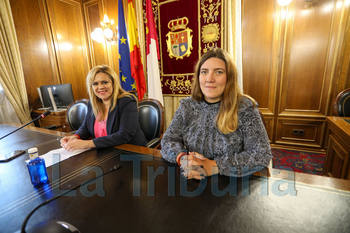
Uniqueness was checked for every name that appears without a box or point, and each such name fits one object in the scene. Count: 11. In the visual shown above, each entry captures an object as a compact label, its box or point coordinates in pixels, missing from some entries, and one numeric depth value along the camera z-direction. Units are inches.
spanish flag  120.2
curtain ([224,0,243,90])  103.2
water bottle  31.2
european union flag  121.2
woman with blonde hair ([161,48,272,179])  34.8
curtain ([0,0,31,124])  112.0
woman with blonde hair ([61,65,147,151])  57.8
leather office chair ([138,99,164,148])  62.9
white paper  40.1
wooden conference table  21.1
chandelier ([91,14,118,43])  128.8
